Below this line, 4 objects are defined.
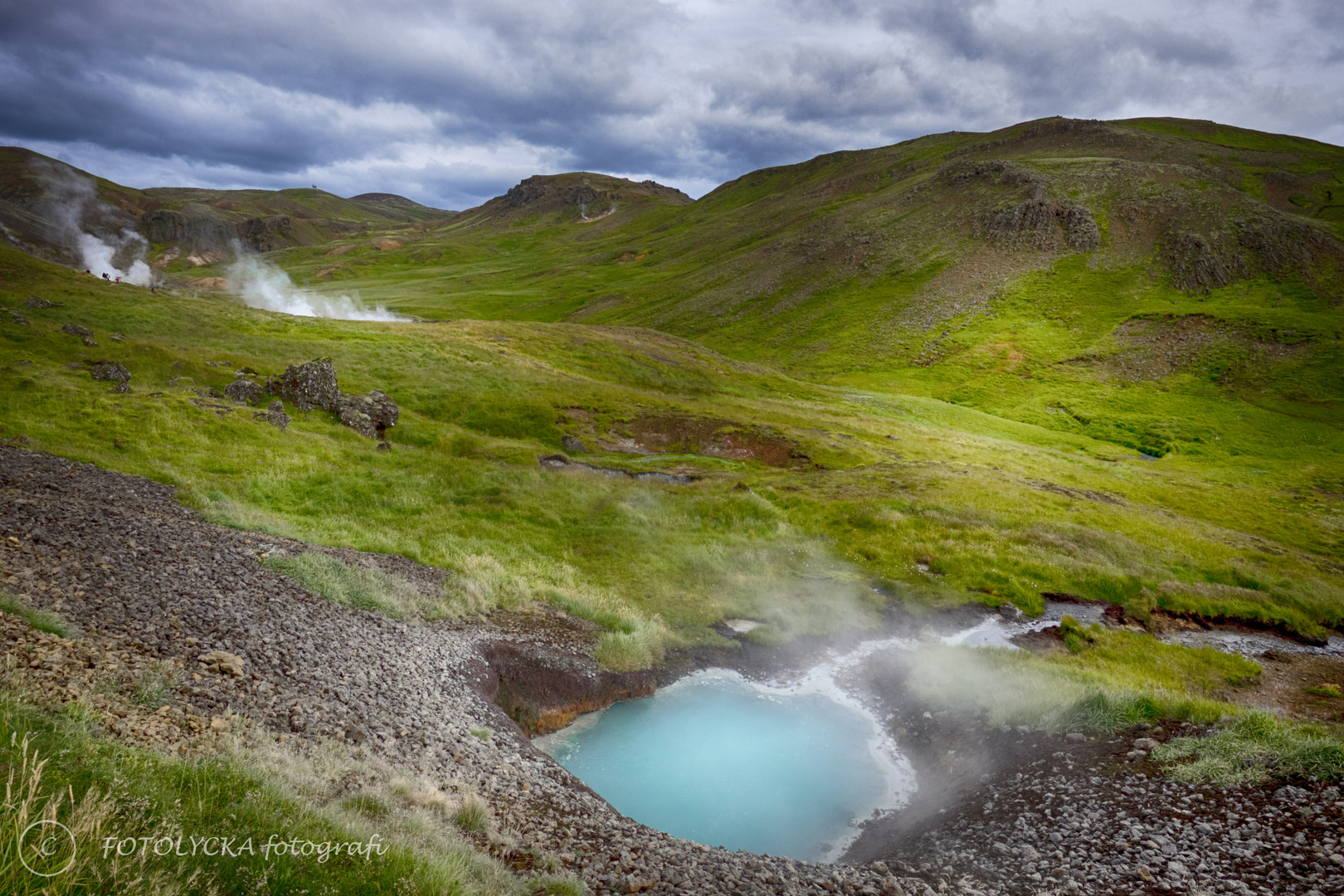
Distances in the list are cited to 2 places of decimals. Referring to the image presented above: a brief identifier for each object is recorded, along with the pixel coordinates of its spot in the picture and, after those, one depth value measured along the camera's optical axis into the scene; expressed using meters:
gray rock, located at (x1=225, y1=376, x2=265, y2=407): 36.78
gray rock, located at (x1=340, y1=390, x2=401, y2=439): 38.19
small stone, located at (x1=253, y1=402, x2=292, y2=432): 33.19
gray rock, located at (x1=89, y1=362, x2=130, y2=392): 32.88
